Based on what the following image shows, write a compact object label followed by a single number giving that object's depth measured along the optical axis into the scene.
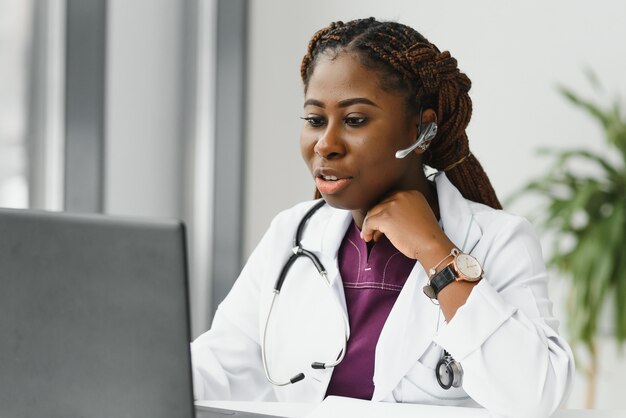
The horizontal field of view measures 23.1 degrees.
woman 1.93
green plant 3.41
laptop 1.59
